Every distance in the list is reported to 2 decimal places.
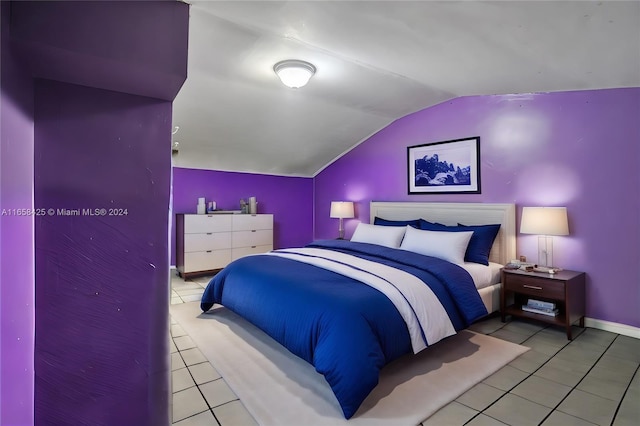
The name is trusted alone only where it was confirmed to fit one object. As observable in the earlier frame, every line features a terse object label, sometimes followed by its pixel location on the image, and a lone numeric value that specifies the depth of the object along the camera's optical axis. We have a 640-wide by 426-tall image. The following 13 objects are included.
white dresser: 4.41
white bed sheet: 2.91
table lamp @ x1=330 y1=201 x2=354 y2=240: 5.01
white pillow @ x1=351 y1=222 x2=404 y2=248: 3.68
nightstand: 2.66
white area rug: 1.71
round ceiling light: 2.69
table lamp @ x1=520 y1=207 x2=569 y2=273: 2.83
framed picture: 3.74
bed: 1.79
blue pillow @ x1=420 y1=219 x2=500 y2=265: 3.21
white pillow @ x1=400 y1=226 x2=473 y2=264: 3.08
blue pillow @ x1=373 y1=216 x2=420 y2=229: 3.94
